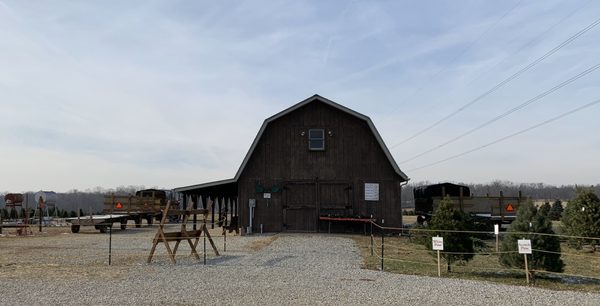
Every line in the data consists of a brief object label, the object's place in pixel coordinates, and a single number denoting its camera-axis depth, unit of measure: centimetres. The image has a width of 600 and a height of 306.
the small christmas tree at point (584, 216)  1950
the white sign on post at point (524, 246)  1109
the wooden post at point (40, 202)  3011
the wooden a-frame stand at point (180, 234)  1384
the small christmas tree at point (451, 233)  1266
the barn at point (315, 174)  2434
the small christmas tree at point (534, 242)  1144
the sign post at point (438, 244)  1210
